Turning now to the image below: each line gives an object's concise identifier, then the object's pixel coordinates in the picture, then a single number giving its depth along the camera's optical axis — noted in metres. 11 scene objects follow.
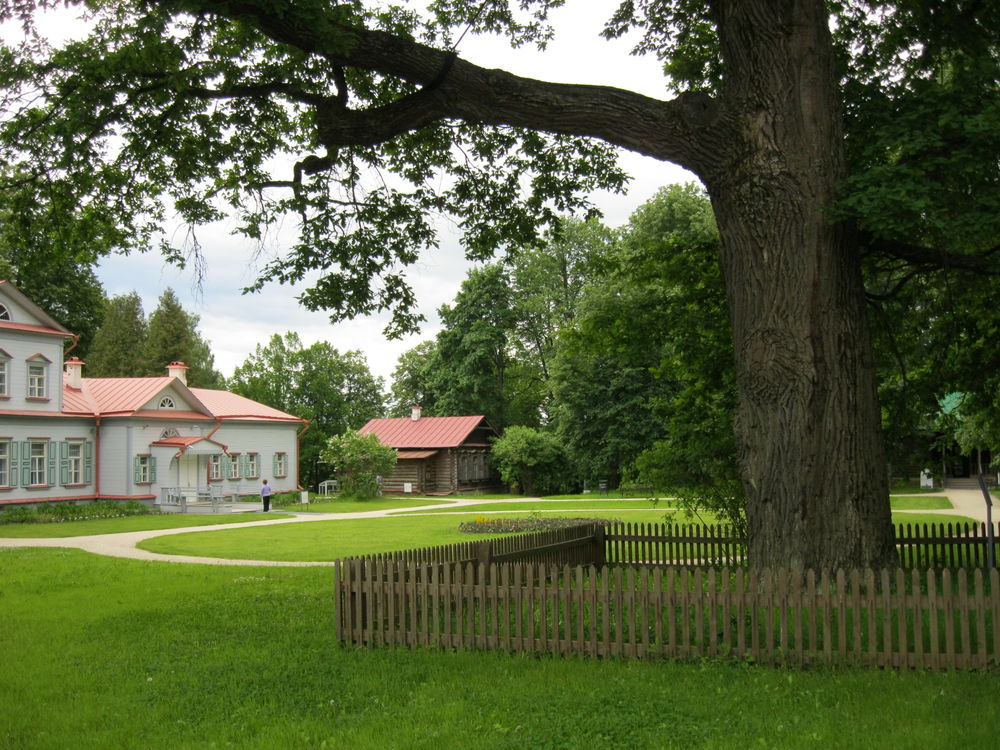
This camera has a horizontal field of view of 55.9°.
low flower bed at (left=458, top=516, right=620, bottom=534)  25.42
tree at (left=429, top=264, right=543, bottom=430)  62.84
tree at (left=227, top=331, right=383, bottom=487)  69.75
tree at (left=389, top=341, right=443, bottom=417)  74.00
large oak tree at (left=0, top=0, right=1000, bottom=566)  10.04
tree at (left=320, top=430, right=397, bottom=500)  47.91
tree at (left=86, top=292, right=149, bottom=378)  69.88
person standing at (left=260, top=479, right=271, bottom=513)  39.42
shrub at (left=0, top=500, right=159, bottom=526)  33.28
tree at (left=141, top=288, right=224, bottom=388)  70.75
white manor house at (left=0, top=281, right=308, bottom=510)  35.69
